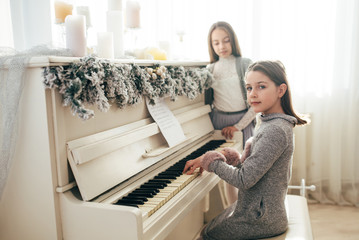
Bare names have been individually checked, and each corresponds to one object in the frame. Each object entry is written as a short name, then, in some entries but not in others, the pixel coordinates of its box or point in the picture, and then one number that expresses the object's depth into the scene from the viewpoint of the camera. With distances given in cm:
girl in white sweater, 273
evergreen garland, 127
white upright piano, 128
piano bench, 161
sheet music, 192
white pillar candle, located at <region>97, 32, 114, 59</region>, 165
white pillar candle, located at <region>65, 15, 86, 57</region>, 148
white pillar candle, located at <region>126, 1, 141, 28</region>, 216
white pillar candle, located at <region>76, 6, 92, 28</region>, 187
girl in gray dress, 151
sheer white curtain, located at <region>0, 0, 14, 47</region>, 201
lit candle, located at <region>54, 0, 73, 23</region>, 174
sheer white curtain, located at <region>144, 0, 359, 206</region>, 317
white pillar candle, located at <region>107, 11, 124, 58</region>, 187
